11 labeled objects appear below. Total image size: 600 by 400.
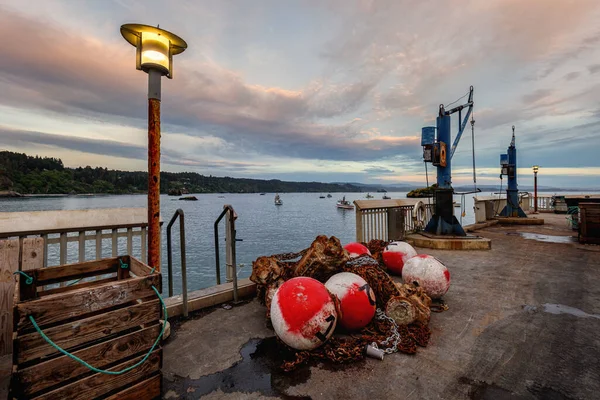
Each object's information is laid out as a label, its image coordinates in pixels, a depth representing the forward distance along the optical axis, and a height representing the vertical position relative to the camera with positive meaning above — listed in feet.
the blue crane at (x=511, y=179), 45.75 +3.36
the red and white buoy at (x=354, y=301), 10.22 -3.75
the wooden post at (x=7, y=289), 8.69 -2.71
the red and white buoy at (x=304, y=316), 8.84 -3.75
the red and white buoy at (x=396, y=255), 17.56 -3.52
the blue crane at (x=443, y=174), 26.78 +2.60
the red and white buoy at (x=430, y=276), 13.05 -3.64
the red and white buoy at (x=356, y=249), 16.02 -2.88
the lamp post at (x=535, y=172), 72.08 +7.12
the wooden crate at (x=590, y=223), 27.20 -2.45
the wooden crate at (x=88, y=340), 5.63 -3.10
